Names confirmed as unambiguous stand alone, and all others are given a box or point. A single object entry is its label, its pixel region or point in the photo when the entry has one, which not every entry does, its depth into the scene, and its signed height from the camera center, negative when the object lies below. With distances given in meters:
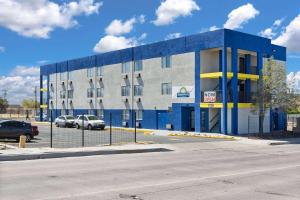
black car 28.16 -1.03
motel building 40.34 +3.10
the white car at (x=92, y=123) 46.06 -0.97
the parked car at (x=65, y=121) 51.50 -0.90
